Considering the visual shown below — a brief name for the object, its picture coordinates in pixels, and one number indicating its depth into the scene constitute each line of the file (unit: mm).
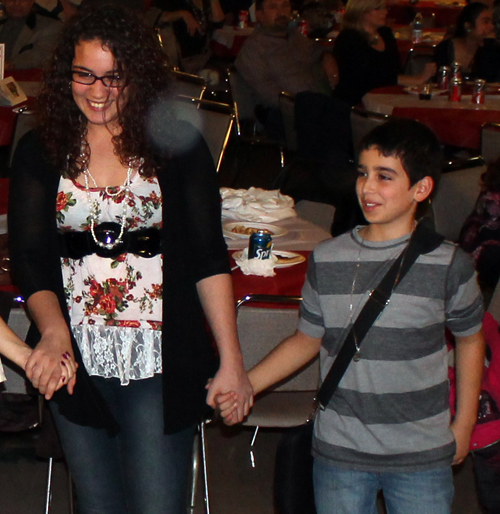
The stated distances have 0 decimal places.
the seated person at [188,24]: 9211
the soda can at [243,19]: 10432
